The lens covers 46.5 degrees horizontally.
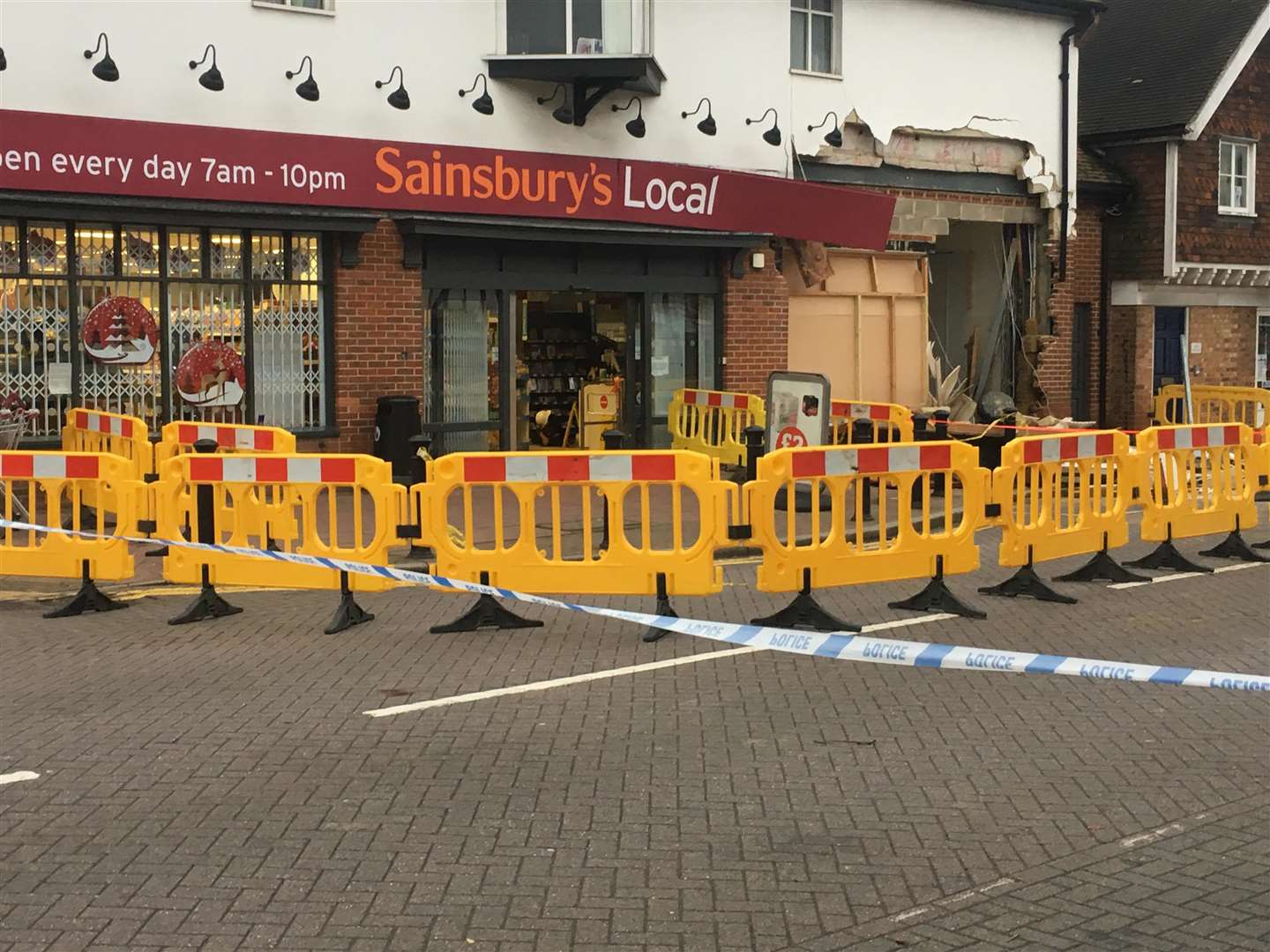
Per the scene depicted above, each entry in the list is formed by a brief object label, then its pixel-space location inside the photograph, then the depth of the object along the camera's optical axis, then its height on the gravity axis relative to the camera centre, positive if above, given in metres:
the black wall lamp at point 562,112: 17.89 +3.41
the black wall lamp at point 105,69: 14.77 +3.27
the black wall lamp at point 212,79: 15.41 +3.29
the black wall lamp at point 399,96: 16.64 +3.35
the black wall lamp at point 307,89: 16.00 +3.31
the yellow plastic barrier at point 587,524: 9.52 -0.86
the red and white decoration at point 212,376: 15.87 +0.21
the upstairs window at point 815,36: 20.30 +4.92
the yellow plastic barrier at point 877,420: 15.80 -0.31
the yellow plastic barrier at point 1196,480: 12.20 -0.77
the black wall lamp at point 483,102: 17.27 +3.41
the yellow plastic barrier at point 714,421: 17.92 -0.36
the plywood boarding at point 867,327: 21.03 +0.94
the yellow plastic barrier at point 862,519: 9.53 -0.87
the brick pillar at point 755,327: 19.91 +0.88
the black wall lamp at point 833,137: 20.23 +3.49
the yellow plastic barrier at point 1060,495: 10.73 -0.80
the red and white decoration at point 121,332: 15.30 +0.66
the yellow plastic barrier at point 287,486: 9.73 -0.73
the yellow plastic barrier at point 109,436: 12.52 -0.38
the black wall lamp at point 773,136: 19.70 +3.42
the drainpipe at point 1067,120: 22.83 +4.19
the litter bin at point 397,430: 16.67 -0.41
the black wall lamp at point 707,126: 19.03 +3.43
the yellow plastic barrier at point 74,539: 10.12 -0.88
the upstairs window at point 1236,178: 26.67 +3.85
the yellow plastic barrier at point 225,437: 12.23 -0.36
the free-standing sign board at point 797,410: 15.05 -0.19
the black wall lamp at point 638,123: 18.42 +3.36
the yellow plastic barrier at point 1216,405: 21.91 -0.25
